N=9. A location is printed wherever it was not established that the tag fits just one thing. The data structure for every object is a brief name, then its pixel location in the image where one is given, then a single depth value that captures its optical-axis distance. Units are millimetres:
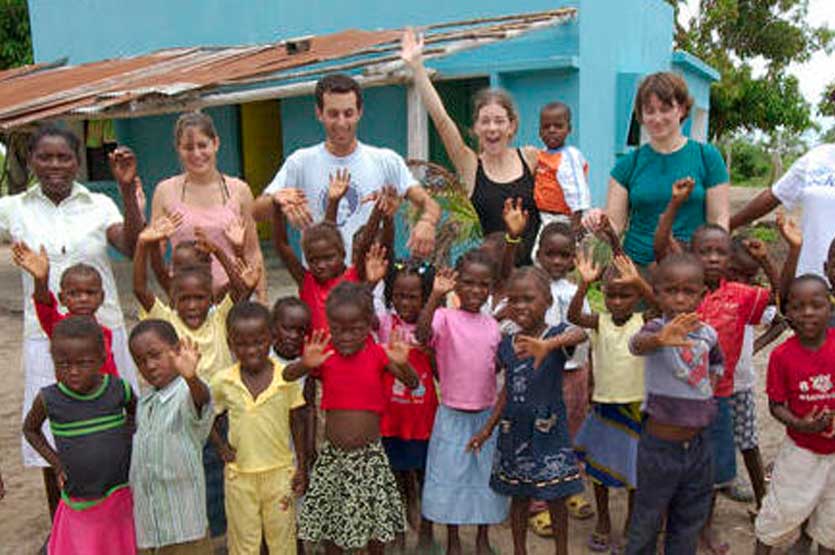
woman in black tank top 3566
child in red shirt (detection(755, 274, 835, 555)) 2773
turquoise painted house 7973
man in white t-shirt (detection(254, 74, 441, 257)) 3219
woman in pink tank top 3225
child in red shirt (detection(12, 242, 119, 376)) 2975
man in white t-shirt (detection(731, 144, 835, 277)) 3207
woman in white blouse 3094
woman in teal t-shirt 3127
